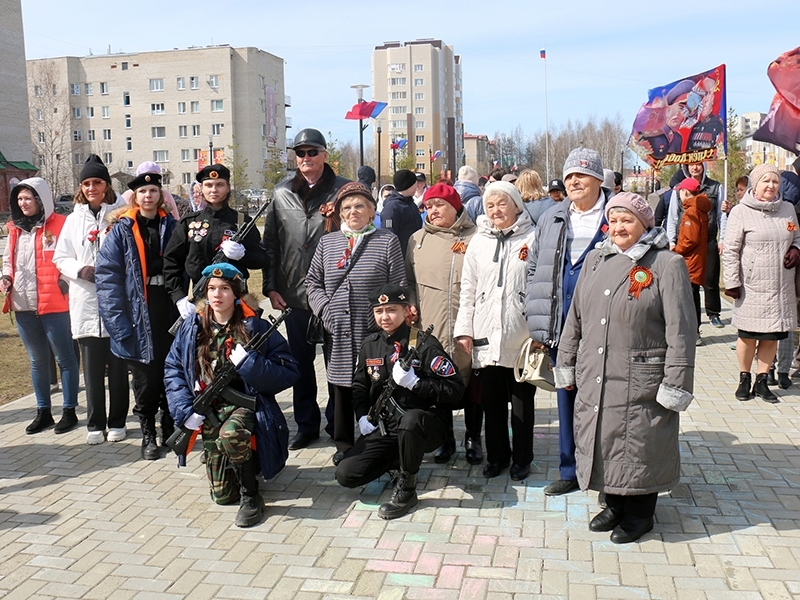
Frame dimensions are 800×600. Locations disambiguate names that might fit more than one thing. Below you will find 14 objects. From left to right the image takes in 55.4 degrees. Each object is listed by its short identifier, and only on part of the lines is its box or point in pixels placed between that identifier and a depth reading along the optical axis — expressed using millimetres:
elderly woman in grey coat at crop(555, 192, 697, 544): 3824
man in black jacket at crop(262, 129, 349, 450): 5840
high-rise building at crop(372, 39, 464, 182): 113312
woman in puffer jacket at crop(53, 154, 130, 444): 6023
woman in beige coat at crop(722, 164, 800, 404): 6547
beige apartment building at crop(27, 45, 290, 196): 83625
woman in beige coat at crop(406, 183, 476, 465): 5266
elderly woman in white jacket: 4922
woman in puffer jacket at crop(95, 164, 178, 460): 5652
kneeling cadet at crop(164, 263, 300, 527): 4598
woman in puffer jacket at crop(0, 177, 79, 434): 6355
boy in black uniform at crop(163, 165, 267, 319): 5570
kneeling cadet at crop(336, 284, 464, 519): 4574
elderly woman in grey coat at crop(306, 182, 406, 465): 5262
